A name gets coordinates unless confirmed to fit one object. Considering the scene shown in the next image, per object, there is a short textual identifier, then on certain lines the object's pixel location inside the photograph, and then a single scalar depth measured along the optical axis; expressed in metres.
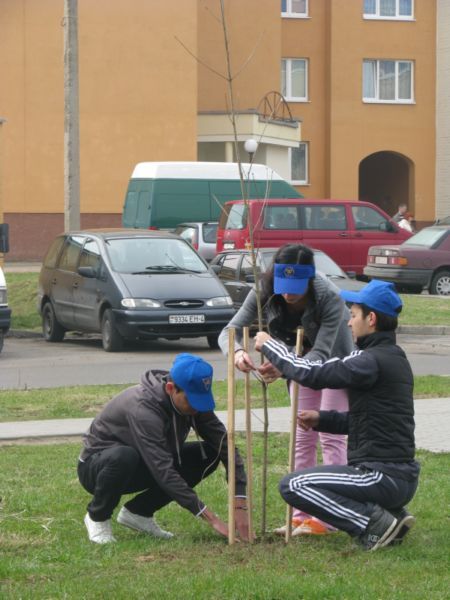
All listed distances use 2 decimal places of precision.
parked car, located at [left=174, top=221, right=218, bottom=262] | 29.09
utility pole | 23.44
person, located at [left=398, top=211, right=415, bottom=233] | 34.59
